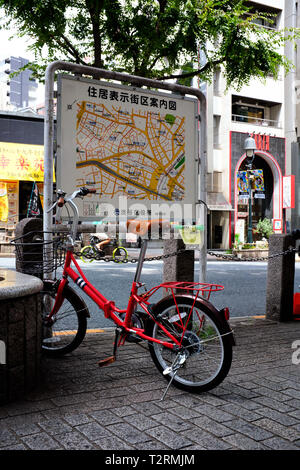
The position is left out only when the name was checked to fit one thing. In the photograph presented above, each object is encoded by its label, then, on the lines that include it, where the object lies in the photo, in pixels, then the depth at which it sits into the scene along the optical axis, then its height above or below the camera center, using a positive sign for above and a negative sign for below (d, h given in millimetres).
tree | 8609 +3864
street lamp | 21969 +3639
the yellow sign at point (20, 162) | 23297 +3329
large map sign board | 4711 +871
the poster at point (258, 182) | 31594 +3116
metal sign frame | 4613 +1220
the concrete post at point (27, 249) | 4270 -205
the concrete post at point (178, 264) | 5245 -407
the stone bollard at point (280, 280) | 6617 -748
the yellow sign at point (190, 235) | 5062 -80
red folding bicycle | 3453 -759
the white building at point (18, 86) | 79325 +26343
